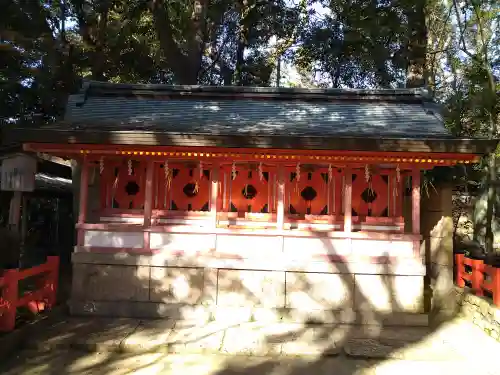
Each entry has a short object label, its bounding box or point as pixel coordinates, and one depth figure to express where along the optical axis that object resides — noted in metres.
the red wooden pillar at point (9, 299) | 6.14
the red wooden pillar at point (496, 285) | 6.91
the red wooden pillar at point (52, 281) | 7.65
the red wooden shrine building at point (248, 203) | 7.22
